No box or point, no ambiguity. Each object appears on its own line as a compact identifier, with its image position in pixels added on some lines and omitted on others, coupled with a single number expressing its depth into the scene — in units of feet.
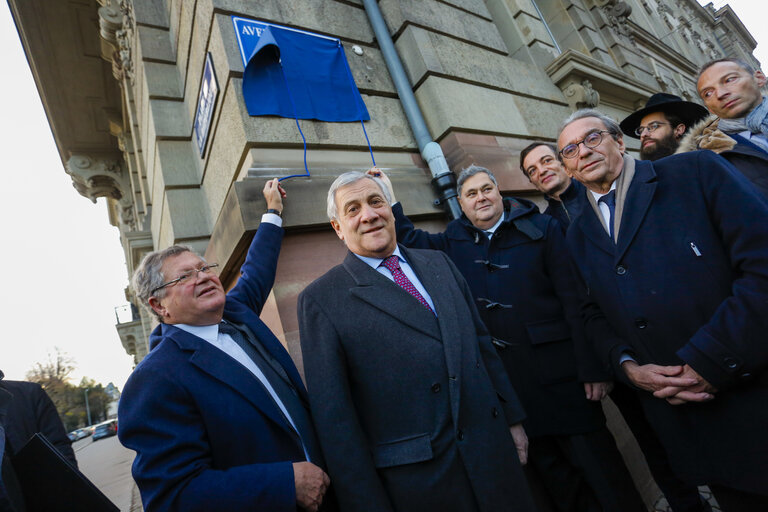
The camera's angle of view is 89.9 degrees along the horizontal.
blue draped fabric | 10.73
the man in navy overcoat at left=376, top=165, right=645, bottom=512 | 7.40
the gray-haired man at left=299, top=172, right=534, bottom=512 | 4.91
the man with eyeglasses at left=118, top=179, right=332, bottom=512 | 4.36
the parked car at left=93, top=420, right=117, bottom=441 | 111.86
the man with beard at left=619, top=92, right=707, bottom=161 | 10.50
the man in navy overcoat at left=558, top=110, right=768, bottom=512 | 4.77
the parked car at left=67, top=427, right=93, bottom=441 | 130.93
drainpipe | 11.85
